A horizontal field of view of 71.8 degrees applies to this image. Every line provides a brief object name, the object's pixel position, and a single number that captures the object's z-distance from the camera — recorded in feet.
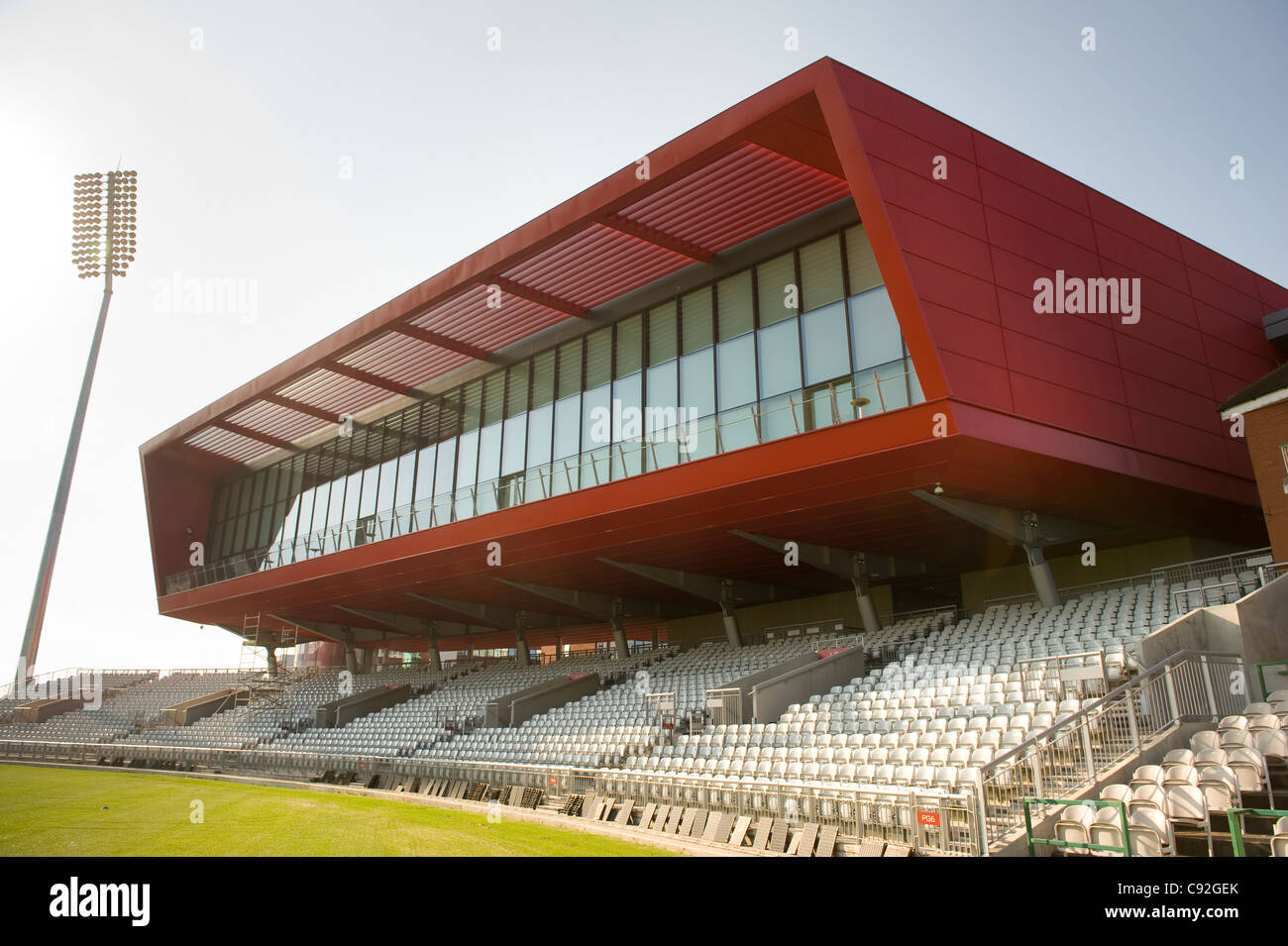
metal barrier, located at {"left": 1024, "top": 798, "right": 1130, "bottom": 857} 26.23
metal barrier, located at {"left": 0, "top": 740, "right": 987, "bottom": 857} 33.37
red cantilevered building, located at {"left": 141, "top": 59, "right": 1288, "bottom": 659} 54.13
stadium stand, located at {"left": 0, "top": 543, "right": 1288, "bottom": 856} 31.55
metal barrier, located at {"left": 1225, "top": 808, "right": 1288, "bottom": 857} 23.44
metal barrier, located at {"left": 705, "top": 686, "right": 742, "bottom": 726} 60.08
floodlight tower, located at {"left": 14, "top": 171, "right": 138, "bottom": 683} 130.00
